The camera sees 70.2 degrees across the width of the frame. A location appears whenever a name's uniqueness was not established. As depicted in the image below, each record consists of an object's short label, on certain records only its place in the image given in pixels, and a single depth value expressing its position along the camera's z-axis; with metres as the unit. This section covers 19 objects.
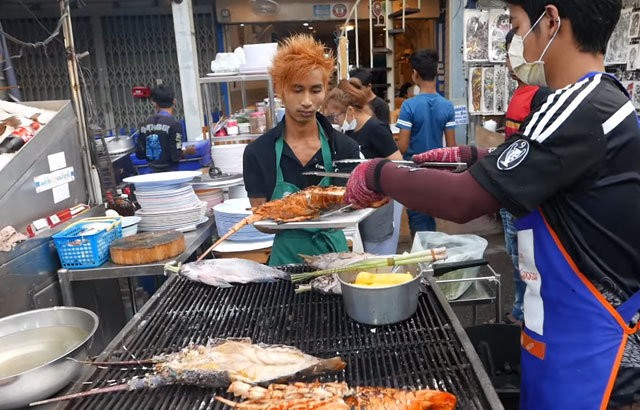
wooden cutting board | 3.13
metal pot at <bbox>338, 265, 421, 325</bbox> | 1.90
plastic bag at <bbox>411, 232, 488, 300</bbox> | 3.69
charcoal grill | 1.58
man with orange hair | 2.86
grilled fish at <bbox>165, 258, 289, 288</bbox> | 2.49
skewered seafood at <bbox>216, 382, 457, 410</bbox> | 1.43
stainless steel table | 3.14
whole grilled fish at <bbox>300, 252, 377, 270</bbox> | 2.39
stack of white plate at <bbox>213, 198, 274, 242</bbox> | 3.53
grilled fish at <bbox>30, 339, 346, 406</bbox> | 1.61
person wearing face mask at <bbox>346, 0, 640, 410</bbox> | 1.45
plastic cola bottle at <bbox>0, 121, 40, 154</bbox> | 3.07
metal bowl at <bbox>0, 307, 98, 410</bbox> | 1.63
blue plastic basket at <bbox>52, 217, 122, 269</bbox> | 3.14
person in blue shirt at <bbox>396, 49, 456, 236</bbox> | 5.76
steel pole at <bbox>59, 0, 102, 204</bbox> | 3.39
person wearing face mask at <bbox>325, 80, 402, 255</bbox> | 4.71
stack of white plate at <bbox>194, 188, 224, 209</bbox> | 4.24
